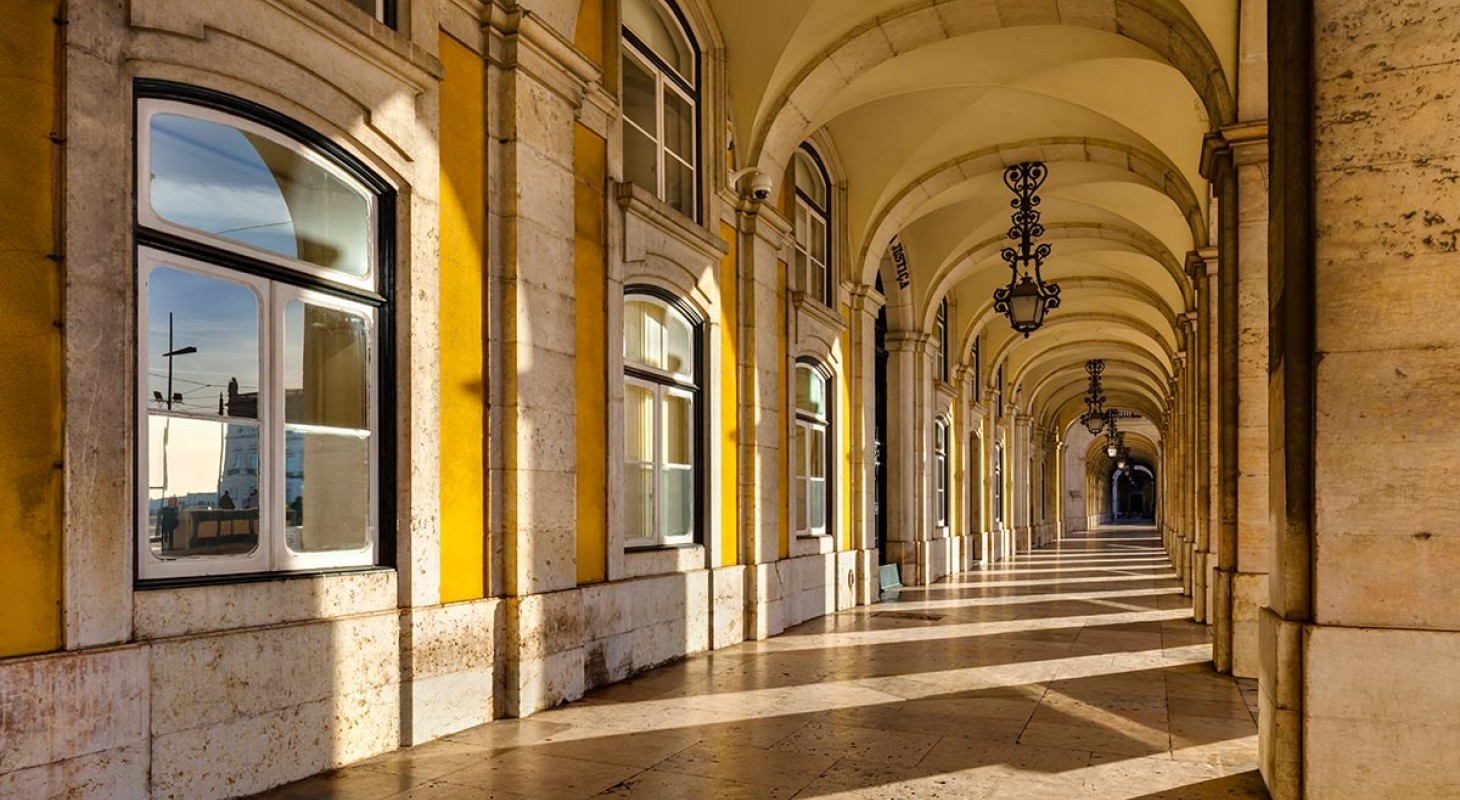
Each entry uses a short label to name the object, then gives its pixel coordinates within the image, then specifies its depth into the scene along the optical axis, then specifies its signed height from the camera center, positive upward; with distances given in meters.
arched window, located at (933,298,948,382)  19.16 +1.82
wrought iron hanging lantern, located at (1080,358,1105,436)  27.00 +1.09
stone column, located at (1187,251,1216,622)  10.89 +0.23
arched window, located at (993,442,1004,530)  25.97 -0.90
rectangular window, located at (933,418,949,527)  19.42 -0.40
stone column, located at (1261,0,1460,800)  4.18 +0.09
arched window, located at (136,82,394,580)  4.50 +0.49
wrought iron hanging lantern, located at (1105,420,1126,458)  32.47 +0.12
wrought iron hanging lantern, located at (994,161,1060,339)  12.43 +2.25
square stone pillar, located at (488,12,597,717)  6.40 +0.58
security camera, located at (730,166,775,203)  9.36 +2.20
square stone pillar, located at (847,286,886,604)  13.50 +0.17
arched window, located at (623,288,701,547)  8.31 +0.22
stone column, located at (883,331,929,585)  16.17 -0.12
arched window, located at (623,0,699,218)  8.47 +2.71
